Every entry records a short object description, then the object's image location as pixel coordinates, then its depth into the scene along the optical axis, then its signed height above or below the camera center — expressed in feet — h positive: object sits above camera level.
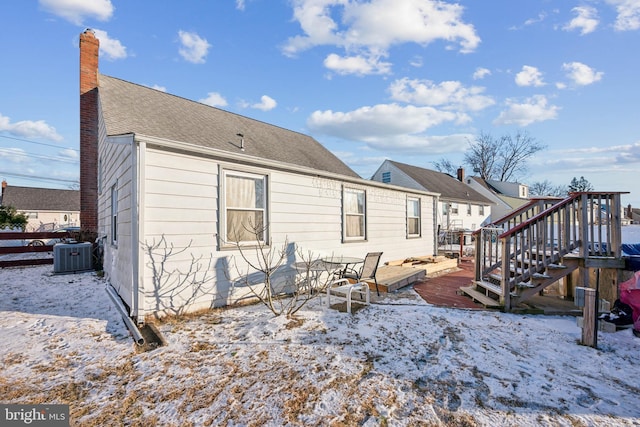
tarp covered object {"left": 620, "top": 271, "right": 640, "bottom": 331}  13.75 -4.01
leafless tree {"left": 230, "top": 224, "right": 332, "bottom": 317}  18.34 -3.82
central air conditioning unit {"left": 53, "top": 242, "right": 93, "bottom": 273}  27.71 -4.19
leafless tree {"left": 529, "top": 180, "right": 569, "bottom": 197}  153.79 +12.98
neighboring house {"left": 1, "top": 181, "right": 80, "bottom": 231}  105.19 +4.07
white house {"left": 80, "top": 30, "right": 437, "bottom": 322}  14.88 +0.93
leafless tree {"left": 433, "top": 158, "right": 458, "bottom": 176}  133.69 +22.05
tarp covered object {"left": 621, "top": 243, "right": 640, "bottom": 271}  16.32 -2.43
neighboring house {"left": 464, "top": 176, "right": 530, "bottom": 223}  96.02 +4.84
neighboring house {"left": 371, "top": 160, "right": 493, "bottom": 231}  73.00 +5.92
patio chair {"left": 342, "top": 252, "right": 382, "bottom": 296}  19.21 -3.56
